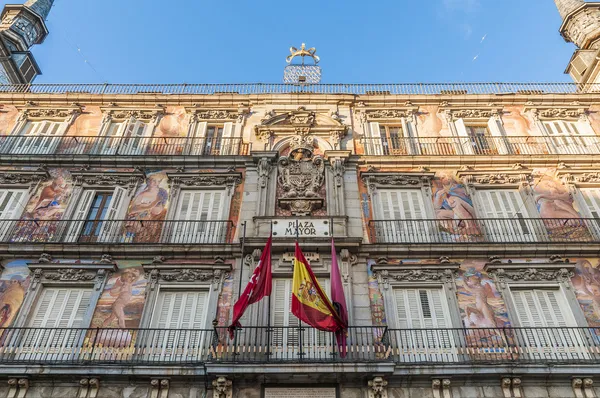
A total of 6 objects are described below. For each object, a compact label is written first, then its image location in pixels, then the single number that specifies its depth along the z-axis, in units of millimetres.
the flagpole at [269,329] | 11694
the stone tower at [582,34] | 23000
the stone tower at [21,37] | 27859
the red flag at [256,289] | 11641
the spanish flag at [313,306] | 11453
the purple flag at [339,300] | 11648
